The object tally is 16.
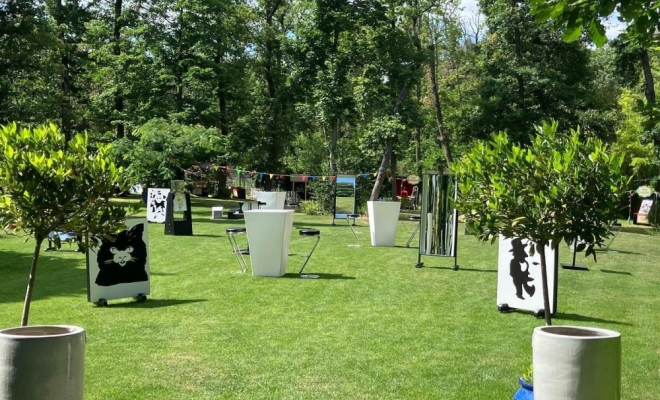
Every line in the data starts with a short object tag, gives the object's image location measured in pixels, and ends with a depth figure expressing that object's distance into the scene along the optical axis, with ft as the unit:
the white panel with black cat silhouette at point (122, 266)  30.66
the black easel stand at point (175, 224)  66.90
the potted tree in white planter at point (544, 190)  16.66
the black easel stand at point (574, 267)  47.14
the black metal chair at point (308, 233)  40.75
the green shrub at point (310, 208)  118.11
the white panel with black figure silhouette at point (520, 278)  29.99
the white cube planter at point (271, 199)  87.16
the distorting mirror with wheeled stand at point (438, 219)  41.50
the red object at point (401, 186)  160.75
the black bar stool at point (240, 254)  42.50
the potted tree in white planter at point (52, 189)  16.11
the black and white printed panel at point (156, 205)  77.56
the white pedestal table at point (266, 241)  40.27
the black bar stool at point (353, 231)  68.84
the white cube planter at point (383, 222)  61.98
